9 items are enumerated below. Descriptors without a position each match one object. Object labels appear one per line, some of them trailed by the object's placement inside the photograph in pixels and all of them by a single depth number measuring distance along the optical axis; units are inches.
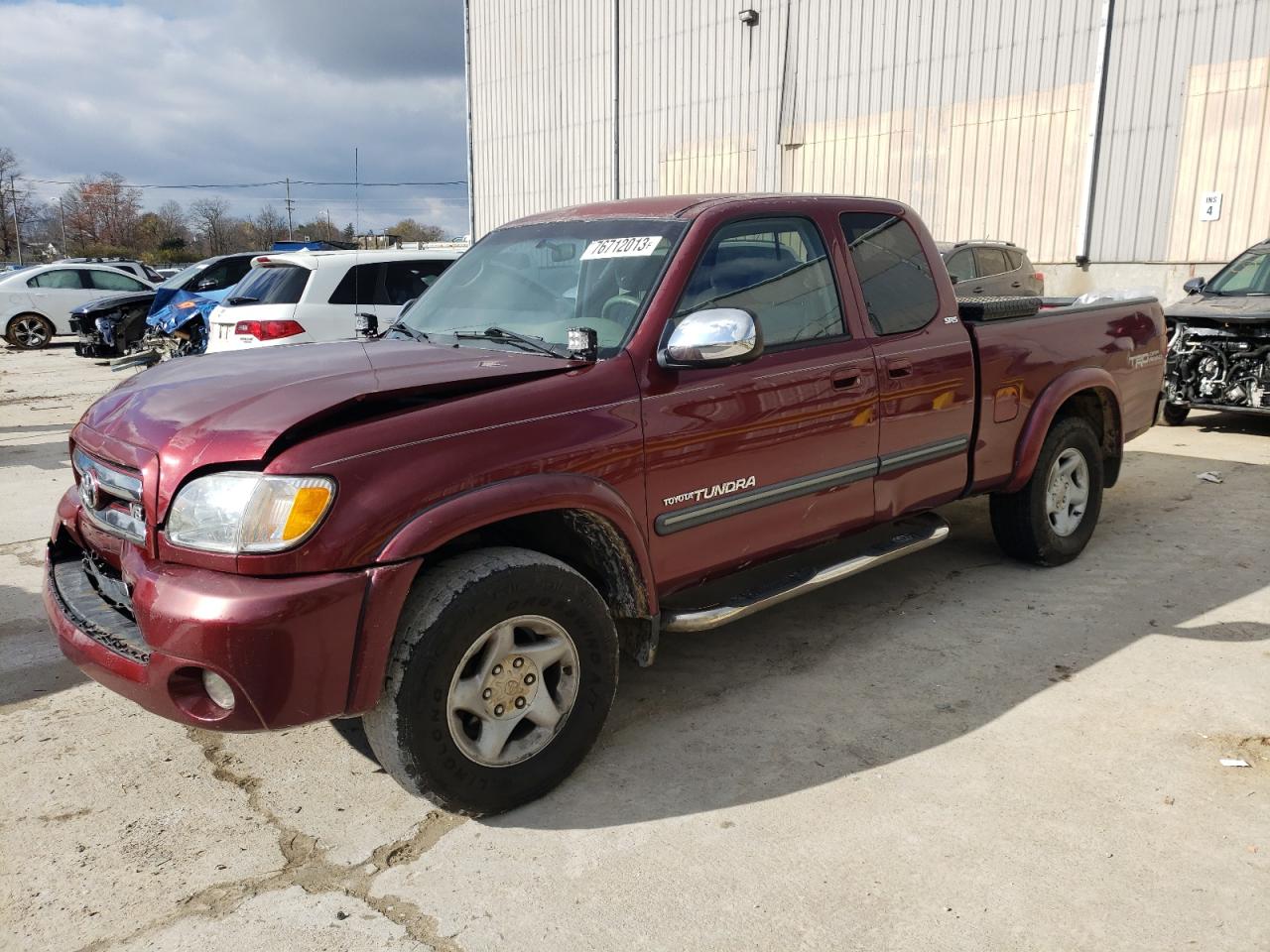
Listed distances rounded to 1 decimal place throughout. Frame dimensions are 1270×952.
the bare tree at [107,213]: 2883.9
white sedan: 756.6
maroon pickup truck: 101.5
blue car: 501.7
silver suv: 450.3
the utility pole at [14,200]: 2867.4
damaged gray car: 347.6
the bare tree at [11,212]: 2935.5
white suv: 346.9
